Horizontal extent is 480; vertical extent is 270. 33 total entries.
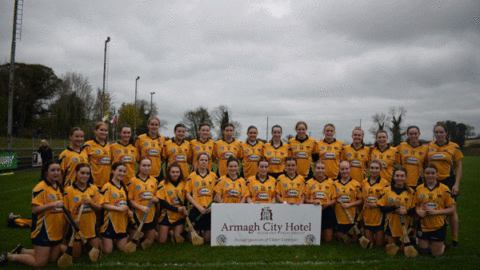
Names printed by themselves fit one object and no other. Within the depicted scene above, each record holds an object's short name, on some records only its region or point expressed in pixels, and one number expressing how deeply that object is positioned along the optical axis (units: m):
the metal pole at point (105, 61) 21.10
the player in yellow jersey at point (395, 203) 4.39
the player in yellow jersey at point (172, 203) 4.68
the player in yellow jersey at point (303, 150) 5.69
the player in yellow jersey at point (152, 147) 5.50
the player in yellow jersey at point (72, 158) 4.61
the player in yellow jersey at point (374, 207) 4.60
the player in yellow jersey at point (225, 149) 5.99
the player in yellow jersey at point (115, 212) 4.19
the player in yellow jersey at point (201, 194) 4.85
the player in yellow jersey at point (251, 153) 5.87
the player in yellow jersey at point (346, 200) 4.77
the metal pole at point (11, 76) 13.72
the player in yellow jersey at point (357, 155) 5.38
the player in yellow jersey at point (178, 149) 5.68
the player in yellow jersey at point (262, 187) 4.88
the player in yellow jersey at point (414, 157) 5.06
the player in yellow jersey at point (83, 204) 3.95
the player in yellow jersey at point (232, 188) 4.87
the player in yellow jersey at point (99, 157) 4.96
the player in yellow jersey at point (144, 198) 4.54
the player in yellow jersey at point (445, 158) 4.86
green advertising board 12.51
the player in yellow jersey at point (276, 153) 5.65
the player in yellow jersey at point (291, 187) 4.93
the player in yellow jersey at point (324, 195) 4.86
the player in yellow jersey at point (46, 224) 3.63
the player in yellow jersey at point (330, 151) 5.54
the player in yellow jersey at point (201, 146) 5.93
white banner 4.54
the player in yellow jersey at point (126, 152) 5.18
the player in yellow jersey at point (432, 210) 4.17
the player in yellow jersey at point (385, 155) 5.20
